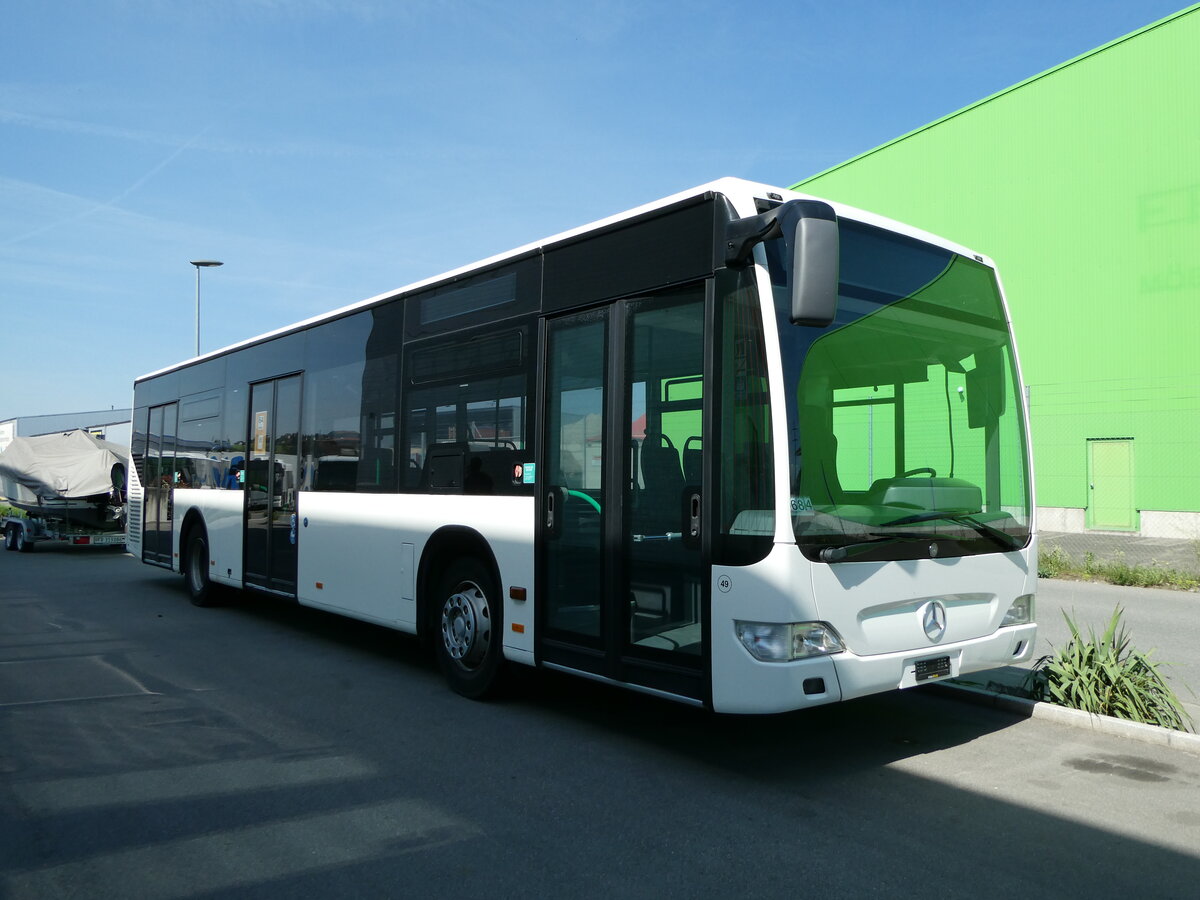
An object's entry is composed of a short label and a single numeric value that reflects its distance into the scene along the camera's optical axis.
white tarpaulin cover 21.59
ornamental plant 6.14
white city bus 4.92
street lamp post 31.02
